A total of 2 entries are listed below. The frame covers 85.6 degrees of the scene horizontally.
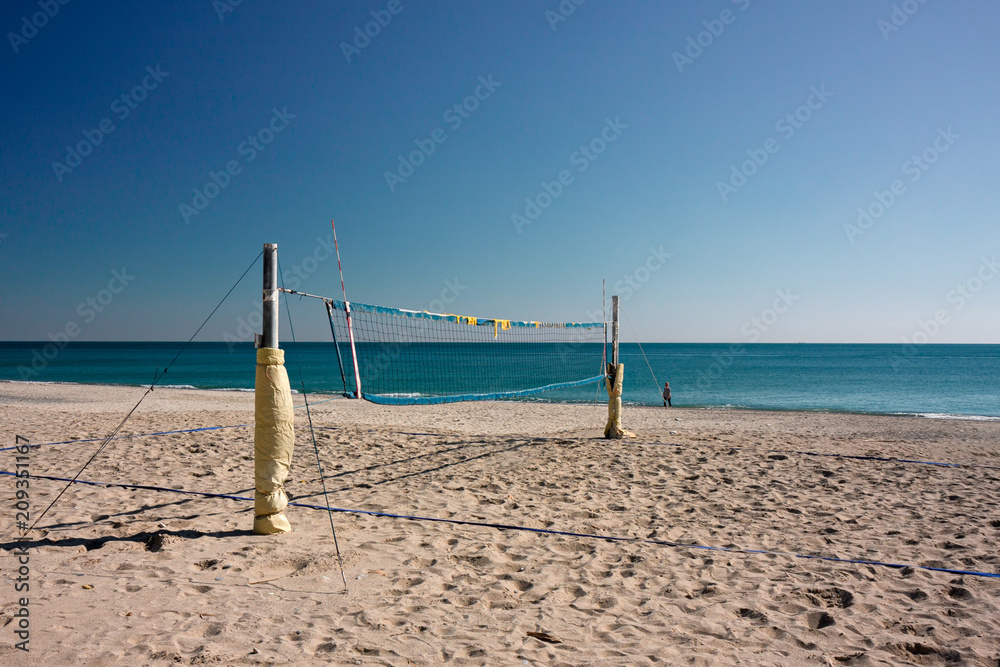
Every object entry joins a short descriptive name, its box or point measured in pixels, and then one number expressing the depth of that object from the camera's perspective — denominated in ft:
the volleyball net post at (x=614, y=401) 27.86
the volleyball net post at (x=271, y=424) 13.16
